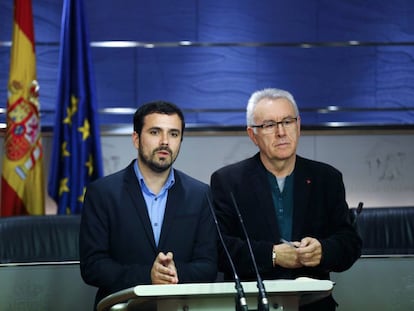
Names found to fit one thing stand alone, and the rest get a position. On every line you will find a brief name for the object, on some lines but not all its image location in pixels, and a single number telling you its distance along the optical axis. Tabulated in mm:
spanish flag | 9784
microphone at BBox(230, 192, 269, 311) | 3551
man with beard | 5623
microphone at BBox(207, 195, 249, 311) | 3570
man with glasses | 5904
